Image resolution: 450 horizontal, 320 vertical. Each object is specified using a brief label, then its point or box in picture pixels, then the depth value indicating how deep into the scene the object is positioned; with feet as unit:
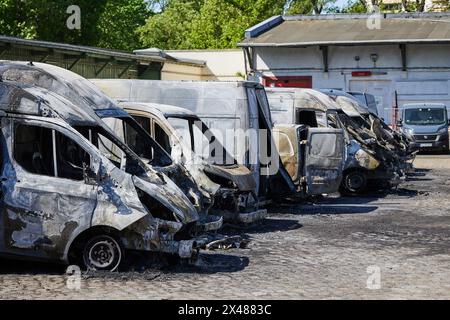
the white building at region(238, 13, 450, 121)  152.56
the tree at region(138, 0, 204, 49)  254.88
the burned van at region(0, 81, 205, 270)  35.40
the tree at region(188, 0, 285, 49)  204.85
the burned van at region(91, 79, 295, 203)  53.47
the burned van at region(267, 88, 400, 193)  69.72
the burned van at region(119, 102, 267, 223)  47.14
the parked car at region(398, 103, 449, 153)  126.93
